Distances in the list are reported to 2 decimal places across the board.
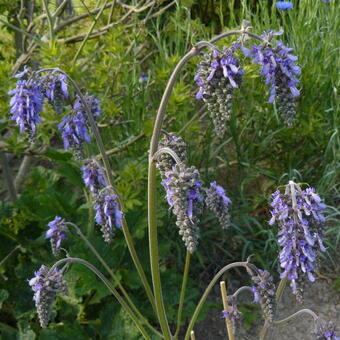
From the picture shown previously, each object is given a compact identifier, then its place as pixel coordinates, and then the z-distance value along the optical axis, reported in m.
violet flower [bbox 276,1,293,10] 1.24
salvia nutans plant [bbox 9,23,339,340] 0.59
